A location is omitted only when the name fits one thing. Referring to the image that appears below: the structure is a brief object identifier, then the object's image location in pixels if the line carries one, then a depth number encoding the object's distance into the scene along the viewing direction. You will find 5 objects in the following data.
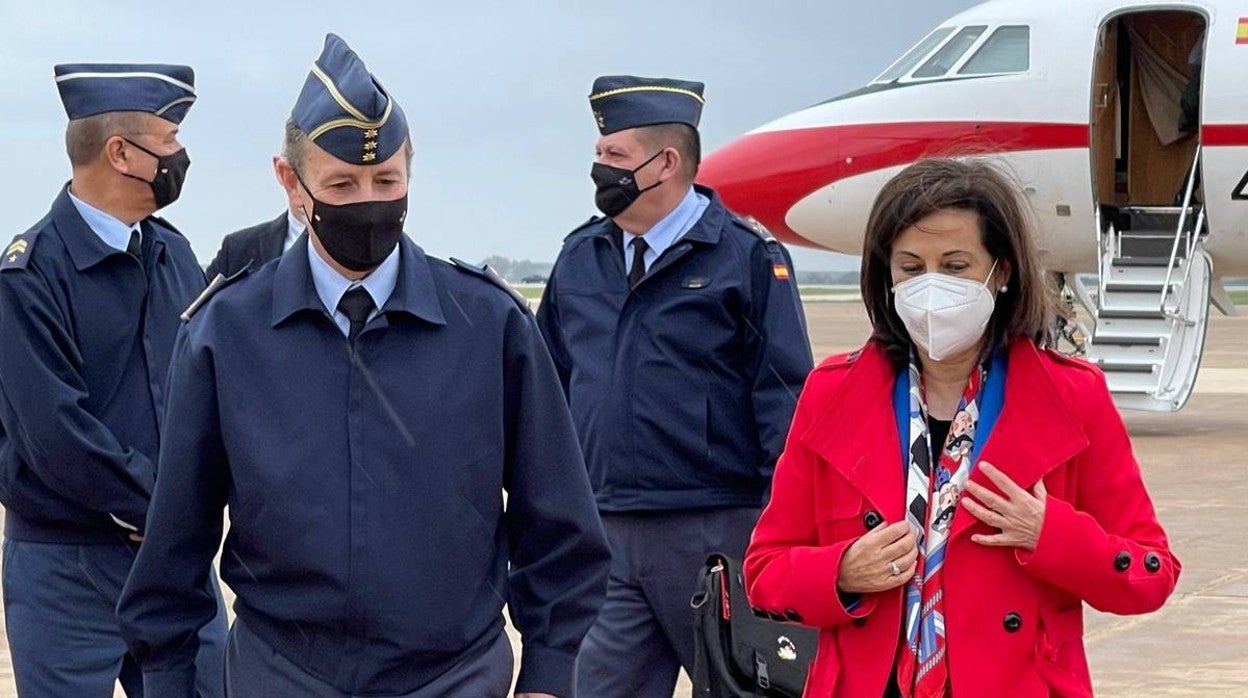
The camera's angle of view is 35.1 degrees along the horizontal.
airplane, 16.03
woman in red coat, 3.11
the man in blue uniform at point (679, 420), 5.18
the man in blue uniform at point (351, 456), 3.17
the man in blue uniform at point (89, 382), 4.62
